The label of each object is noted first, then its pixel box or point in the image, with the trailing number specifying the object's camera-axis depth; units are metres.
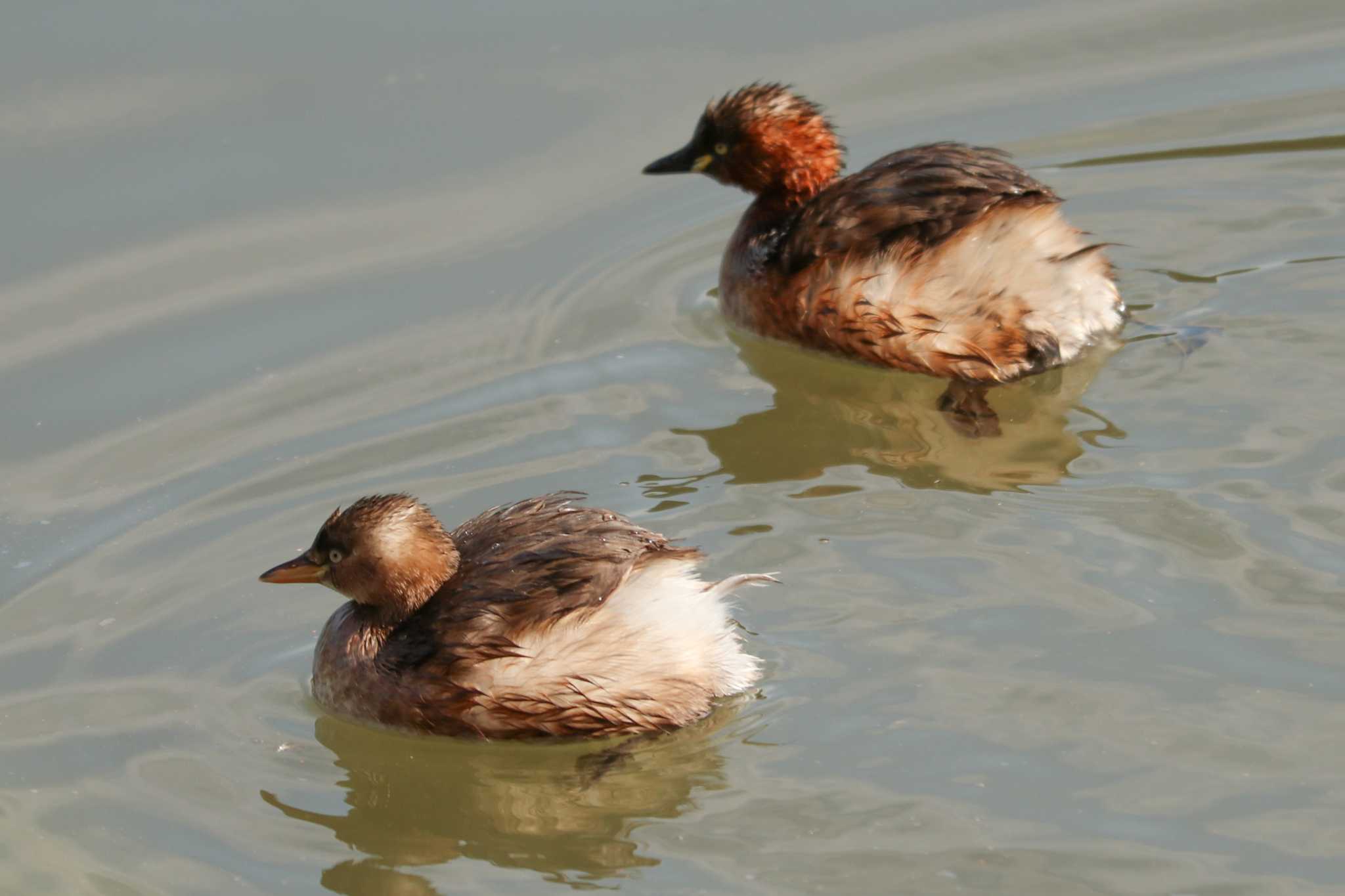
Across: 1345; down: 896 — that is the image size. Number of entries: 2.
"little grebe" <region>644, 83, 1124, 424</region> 13.65
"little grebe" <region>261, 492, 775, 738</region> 10.30
